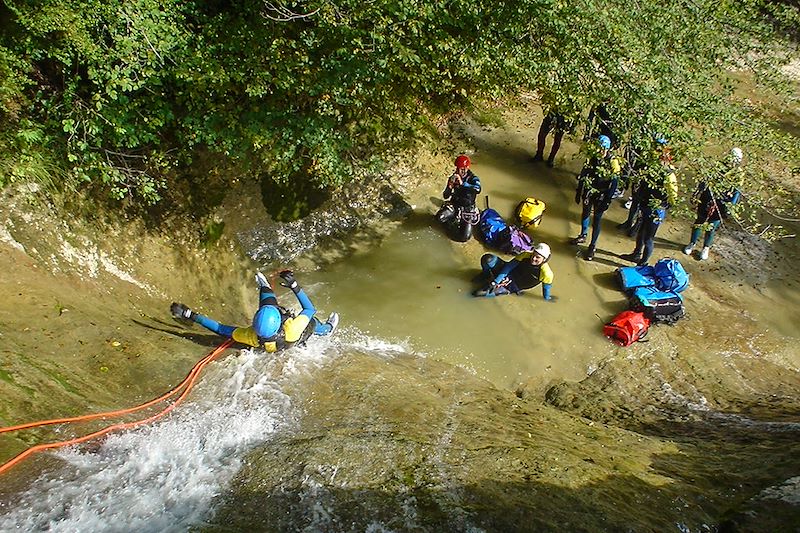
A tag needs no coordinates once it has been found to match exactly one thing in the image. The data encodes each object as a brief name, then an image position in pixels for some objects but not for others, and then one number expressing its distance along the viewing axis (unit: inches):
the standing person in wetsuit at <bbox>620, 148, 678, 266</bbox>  298.5
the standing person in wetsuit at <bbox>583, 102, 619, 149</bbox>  313.1
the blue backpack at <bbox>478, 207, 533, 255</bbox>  374.3
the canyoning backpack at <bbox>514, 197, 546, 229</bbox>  394.3
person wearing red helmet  378.3
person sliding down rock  247.3
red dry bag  321.5
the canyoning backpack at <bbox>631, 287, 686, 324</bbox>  331.9
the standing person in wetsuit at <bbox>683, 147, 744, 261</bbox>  293.5
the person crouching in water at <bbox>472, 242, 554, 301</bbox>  329.4
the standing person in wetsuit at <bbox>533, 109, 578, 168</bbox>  417.6
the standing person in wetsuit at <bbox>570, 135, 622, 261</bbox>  314.7
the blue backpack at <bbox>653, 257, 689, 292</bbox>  340.5
